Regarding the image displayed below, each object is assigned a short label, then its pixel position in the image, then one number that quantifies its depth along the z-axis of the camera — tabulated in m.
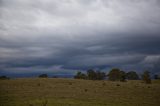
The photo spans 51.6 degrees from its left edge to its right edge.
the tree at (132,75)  95.59
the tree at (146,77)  56.65
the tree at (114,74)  73.05
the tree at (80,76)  79.90
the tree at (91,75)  80.97
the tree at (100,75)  81.12
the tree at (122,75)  66.97
